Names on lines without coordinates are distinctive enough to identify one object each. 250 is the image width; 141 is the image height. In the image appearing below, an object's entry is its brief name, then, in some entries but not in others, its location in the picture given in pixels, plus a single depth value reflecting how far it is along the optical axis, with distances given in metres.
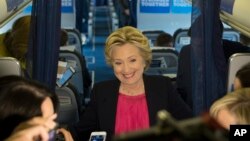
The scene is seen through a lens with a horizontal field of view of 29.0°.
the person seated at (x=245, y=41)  4.53
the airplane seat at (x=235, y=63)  2.81
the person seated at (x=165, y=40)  6.85
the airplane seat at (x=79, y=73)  5.38
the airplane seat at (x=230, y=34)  7.71
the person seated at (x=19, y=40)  3.50
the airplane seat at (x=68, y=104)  3.94
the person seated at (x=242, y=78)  2.55
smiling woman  2.86
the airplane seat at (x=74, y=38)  7.87
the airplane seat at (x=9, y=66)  2.69
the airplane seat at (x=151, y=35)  8.31
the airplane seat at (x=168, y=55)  5.68
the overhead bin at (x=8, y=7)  3.36
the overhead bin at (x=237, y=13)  3.15
